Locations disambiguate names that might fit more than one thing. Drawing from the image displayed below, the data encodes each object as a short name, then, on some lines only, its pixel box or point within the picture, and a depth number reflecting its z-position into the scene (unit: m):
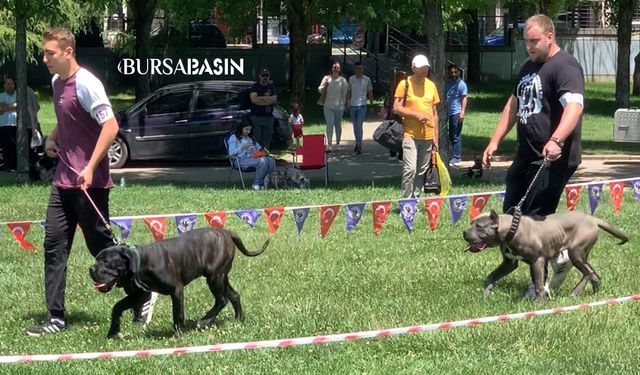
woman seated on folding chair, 16.12
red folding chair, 16.56
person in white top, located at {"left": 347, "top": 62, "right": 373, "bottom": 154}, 21.58
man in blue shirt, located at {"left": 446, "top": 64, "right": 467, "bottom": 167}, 18.53
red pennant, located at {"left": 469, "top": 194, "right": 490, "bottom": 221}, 9.95
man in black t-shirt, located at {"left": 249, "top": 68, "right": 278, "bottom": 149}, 18.77
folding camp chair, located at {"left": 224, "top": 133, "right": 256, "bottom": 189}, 16.20
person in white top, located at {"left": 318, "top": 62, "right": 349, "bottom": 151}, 21.48
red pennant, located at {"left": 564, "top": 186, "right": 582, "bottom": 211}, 10.08
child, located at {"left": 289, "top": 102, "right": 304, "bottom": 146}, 20.06
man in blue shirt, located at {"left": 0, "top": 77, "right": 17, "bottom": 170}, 18.33
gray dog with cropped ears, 7.35
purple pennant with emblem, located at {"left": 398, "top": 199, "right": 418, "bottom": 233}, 9.99
